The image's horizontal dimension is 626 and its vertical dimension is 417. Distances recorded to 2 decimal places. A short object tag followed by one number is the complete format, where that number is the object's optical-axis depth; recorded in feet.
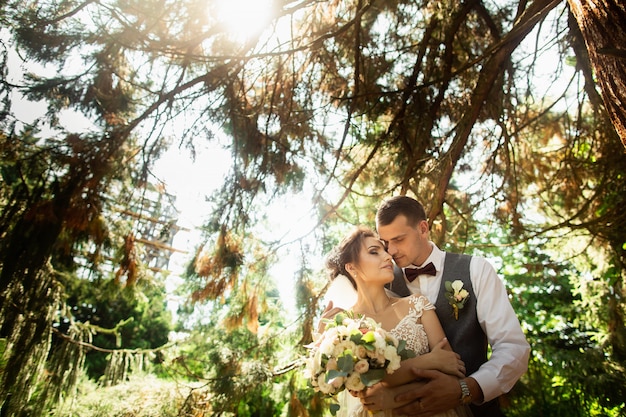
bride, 5.53
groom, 5.32
